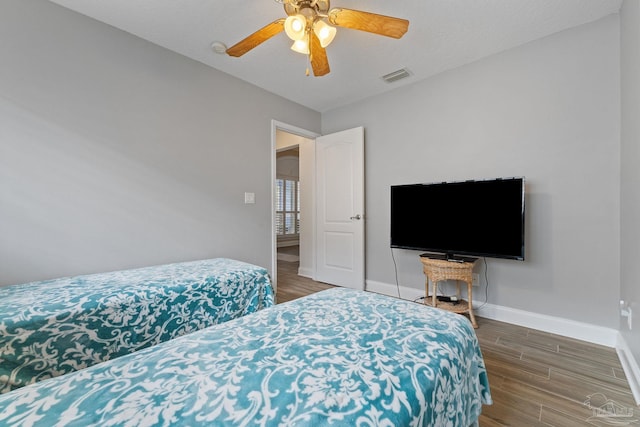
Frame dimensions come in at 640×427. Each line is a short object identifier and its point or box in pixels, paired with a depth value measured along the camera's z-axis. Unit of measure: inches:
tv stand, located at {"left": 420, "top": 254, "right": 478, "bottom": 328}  93.7
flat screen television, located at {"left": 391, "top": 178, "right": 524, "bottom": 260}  88.0
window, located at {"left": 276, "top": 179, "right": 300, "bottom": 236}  298.8
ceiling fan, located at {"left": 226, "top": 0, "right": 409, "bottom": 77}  63.9
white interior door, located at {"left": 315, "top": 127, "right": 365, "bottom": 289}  136.6
